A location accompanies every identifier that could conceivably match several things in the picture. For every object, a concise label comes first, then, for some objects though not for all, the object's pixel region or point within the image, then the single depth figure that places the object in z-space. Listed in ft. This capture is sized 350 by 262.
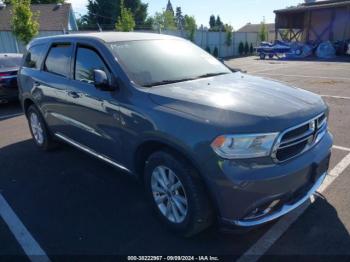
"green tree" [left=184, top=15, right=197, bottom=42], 100.27
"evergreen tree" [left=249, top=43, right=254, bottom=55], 130.06
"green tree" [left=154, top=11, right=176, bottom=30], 218.38
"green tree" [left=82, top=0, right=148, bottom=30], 136.26
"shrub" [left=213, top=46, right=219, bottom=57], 110.23
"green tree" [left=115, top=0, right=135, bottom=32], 74.23
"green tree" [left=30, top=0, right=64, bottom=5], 148.97
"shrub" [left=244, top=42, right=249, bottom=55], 127.03
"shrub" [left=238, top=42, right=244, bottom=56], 124.47
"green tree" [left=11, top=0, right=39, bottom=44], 51.60
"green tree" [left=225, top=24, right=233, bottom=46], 117.50
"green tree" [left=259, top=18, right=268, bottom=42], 140.67
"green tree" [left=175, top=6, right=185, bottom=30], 311.78
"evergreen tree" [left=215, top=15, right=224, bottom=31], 313.30
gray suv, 7.94
